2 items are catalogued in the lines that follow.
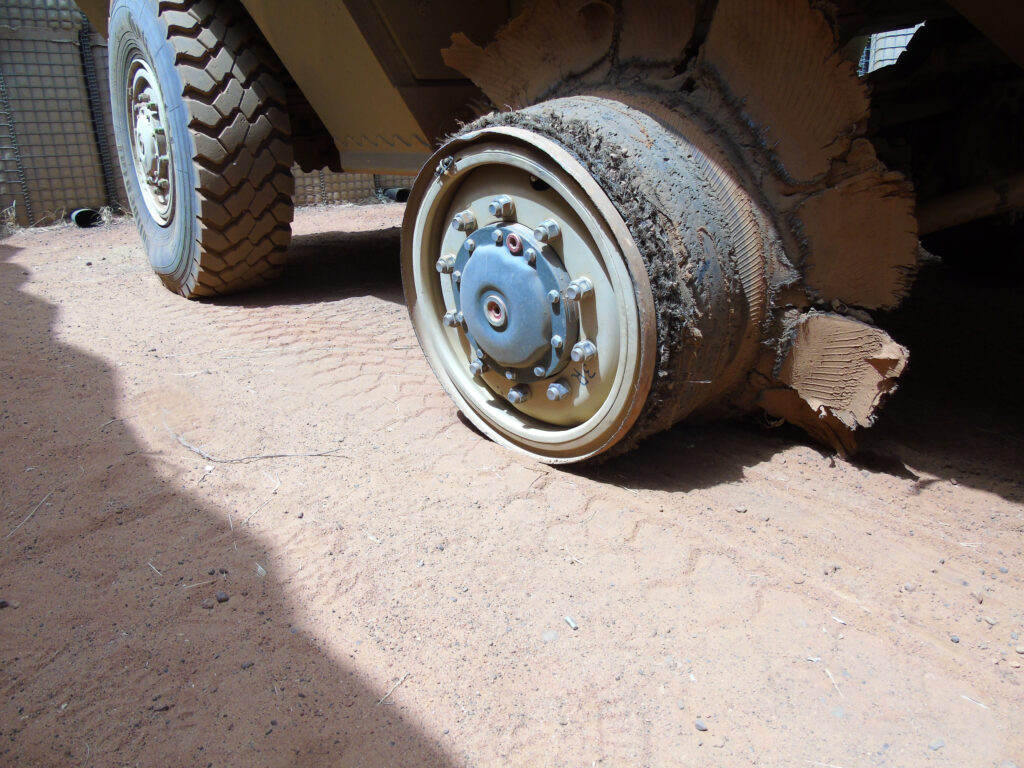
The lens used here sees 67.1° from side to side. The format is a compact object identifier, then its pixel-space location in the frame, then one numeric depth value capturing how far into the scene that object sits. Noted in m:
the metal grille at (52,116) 6.51
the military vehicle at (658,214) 1.77
